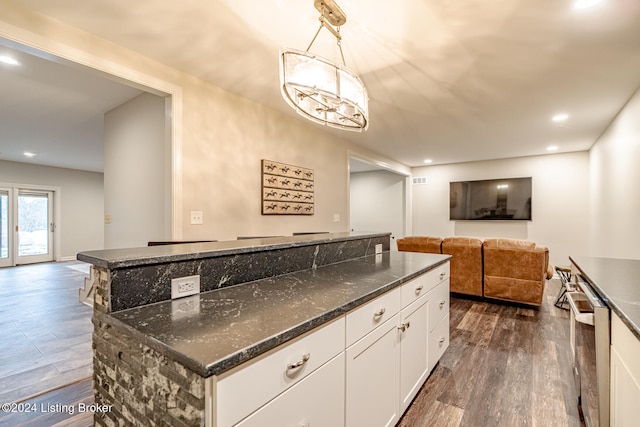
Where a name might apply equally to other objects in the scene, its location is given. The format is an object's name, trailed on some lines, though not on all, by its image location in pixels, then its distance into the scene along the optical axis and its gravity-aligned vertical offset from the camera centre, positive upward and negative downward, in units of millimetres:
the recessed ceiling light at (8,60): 2453 +1297
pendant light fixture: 1707 +793
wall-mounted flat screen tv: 6184 +295
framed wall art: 3455 +293
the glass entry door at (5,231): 6762 -441
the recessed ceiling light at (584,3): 1699 +1227
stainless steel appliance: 1215 -638
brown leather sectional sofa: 3588 -694
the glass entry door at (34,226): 7062 -357
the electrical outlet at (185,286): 1173 -304
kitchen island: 746 -410
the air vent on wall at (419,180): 7526 +843
